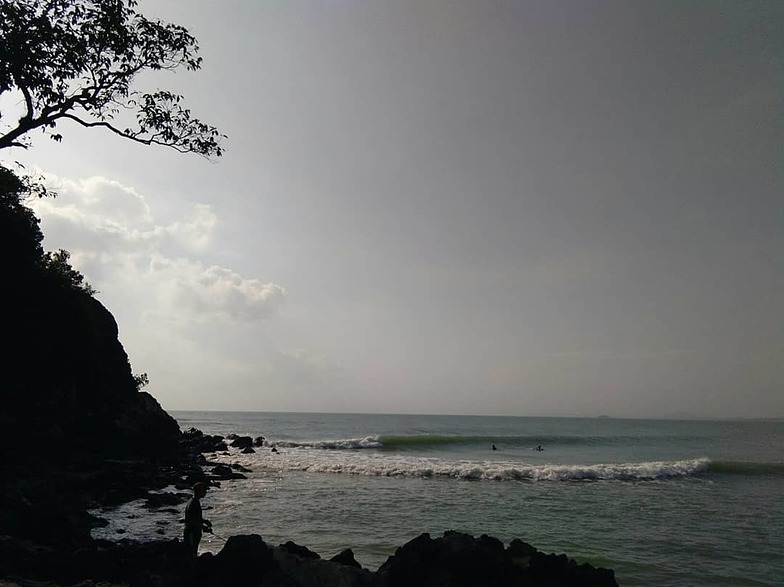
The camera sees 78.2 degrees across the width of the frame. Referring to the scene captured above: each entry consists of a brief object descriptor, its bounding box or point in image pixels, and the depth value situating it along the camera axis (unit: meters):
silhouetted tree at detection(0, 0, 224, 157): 8.79
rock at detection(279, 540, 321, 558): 9.29
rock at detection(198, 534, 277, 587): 7.89
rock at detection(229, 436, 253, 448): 44.94
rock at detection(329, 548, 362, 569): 9.55
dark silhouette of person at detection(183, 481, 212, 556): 9.48
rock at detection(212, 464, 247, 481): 25.22
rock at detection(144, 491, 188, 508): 17.27
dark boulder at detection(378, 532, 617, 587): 8.41
